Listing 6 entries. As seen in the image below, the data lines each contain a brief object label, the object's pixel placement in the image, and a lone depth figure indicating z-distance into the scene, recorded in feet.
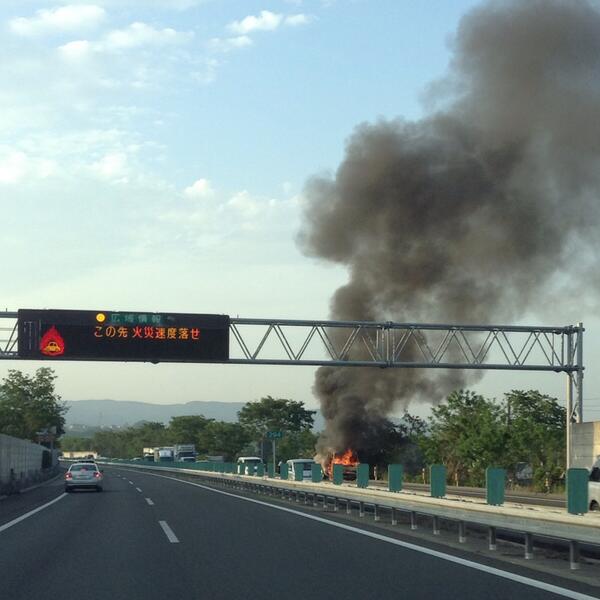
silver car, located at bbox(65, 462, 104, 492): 133.69
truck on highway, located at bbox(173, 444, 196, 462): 362.20
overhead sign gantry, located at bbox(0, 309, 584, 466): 130.00
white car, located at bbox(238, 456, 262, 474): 230.89
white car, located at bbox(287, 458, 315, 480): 141.90
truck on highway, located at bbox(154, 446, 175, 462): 377.71
